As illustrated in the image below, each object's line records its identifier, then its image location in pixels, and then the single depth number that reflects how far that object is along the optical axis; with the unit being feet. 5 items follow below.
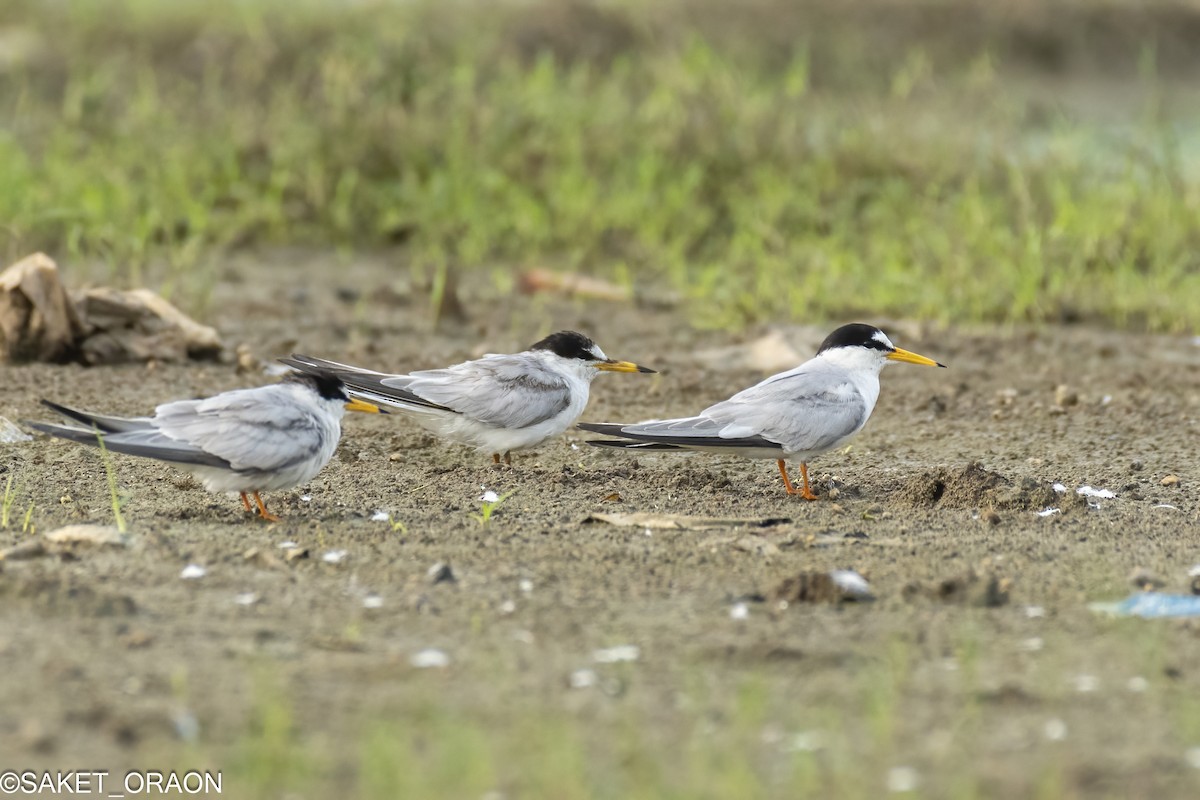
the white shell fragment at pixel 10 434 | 35.24
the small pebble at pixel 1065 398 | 41.42
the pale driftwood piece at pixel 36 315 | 40.50
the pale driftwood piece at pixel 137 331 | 42.50
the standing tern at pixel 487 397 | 35.35
